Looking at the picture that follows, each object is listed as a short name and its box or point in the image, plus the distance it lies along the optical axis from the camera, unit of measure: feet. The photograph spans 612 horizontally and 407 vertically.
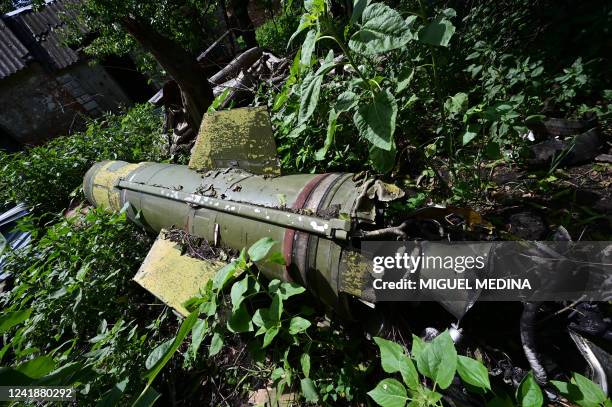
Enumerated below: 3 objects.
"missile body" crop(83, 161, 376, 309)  4.81
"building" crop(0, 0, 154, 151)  29.30
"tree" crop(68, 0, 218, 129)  13.43
